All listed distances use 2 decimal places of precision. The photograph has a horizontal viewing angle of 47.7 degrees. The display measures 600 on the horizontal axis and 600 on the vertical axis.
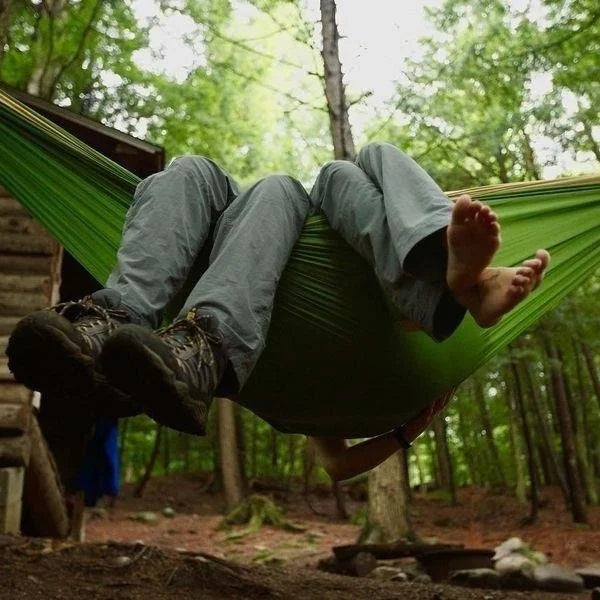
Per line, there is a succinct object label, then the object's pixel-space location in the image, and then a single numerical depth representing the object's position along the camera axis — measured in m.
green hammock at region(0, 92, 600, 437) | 1.32
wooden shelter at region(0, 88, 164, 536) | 3.31
